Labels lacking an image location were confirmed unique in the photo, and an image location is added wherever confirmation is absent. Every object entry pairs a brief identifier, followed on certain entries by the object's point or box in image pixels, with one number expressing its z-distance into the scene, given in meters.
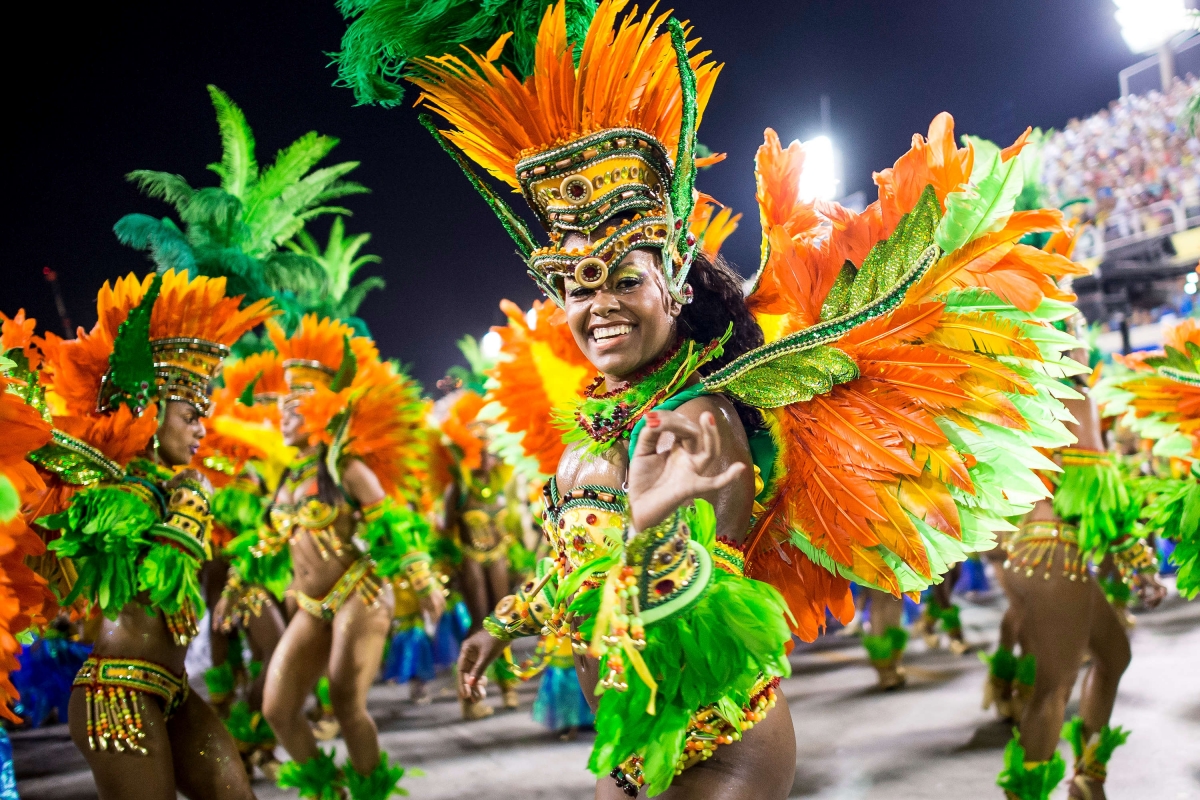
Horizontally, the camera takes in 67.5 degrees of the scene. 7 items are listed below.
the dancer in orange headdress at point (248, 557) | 5.18
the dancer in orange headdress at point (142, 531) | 2.89
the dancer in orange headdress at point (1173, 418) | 3.19
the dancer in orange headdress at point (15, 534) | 1.70
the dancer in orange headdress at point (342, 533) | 4.17
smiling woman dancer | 1.75
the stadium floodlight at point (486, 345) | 8.47
